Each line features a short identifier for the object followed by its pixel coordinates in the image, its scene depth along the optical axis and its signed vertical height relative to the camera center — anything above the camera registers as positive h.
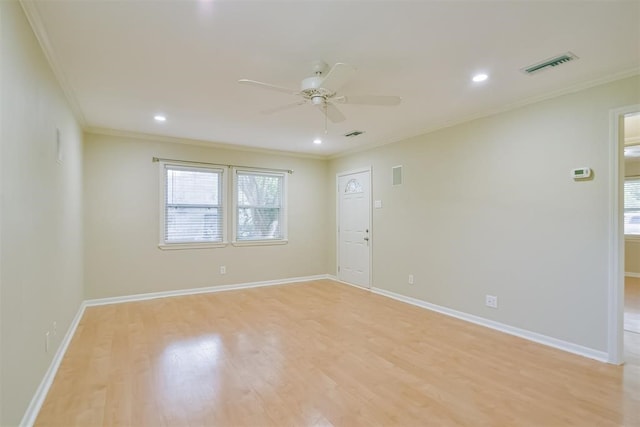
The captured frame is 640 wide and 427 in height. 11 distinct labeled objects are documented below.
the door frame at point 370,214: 5.55 -0.06
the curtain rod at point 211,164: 5.02 +0.82
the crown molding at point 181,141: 4.65 +1.16
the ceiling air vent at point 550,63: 2.53 +1.22
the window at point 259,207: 5.79 +0.09
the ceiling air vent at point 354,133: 4.79 +1.20
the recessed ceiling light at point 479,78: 2.87 +1.22
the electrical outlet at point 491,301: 3.71 -1.06
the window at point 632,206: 6.82 +0.09
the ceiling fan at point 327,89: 2.29 +0.98
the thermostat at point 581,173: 2.97 +0.35
